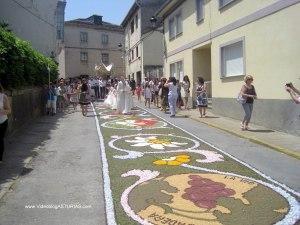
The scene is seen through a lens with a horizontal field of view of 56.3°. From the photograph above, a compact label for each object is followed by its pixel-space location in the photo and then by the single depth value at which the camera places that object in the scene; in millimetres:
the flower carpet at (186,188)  3677
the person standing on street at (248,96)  8740
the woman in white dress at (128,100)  13328
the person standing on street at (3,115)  5884
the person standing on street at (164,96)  13746
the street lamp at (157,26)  23403
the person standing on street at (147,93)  16381
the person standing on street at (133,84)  25067
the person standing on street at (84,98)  13167
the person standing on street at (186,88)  14378
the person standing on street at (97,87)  21832
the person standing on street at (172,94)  12184
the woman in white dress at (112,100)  15081
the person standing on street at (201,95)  11304
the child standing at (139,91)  21514
